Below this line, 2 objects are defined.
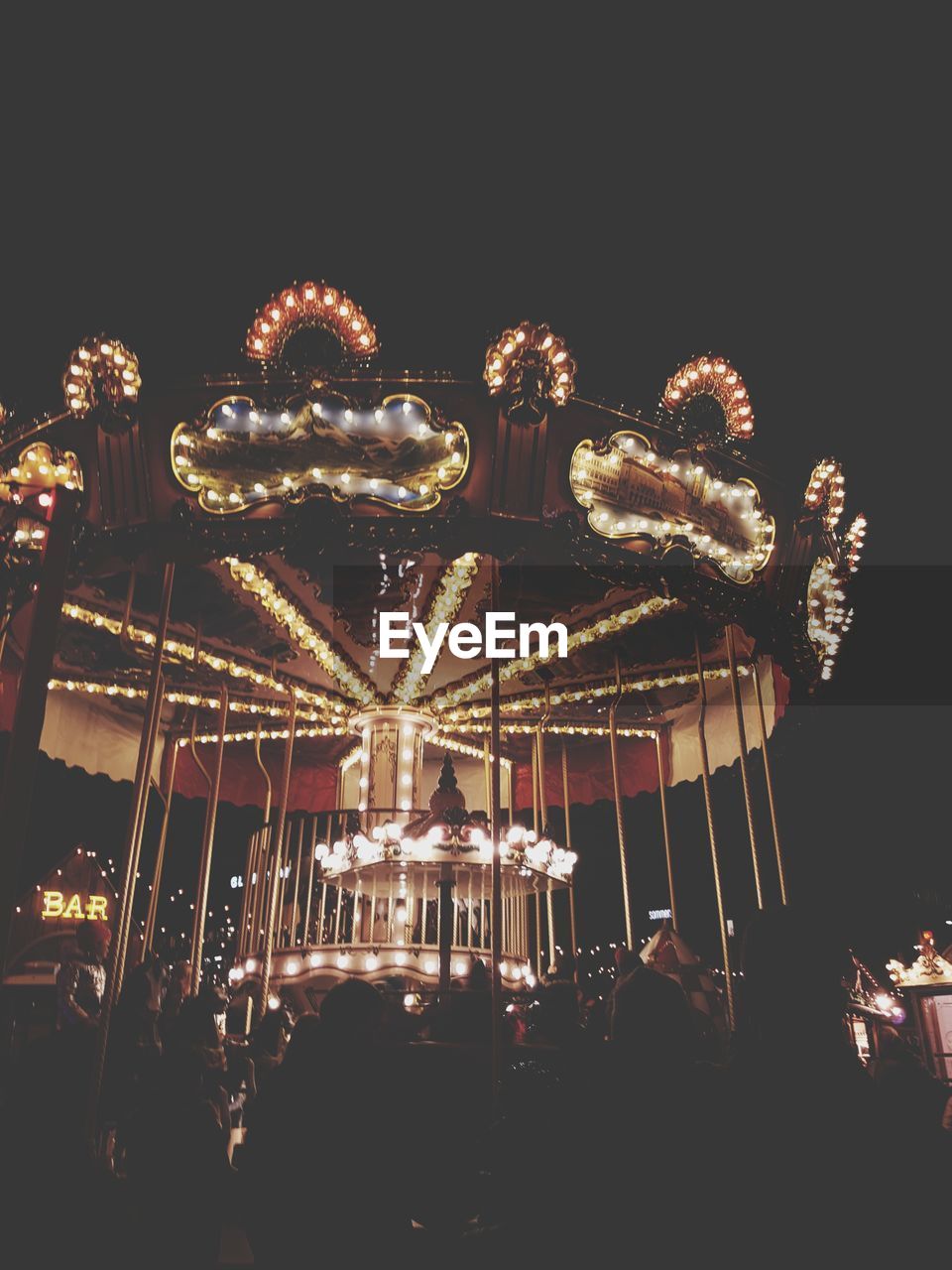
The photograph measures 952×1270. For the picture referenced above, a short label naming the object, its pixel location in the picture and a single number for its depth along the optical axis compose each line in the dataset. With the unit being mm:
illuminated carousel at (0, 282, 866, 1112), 5082
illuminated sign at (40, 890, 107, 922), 15227
